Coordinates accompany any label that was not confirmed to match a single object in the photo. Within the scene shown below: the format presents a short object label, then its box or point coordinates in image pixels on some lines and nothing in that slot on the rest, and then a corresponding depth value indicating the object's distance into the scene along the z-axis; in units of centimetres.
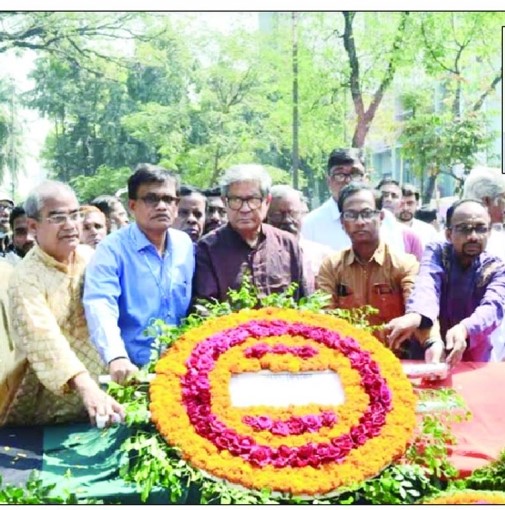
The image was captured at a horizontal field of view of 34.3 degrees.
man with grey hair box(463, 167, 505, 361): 461
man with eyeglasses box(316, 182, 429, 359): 391
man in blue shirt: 342
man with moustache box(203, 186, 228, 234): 512
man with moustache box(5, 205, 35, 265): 552
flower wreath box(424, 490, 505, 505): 271
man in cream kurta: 320
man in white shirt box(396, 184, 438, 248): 724
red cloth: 306
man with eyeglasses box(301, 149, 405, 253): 503
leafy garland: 267
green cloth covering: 283
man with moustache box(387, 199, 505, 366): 358
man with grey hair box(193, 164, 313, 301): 358
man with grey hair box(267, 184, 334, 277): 468
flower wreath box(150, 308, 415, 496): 274
